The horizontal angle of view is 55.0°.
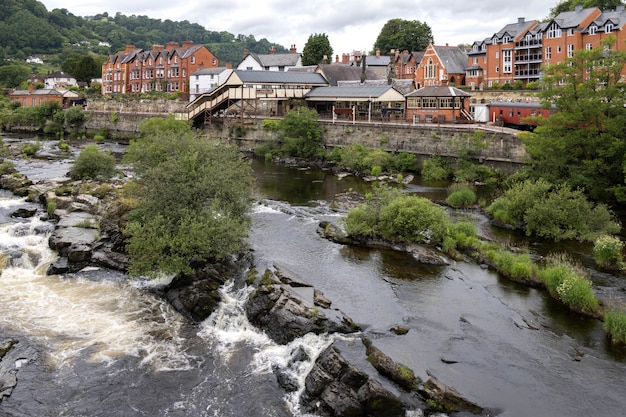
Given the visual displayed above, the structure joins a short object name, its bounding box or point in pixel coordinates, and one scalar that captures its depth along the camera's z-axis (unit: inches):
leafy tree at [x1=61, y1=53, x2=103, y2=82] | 5433.1
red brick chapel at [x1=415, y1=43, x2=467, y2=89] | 3258.6
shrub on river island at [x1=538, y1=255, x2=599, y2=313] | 980.6
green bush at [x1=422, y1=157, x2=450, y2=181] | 2114.9
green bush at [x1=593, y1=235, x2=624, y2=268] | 1169.4
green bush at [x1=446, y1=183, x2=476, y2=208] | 1690.5
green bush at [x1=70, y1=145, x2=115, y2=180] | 1942.7
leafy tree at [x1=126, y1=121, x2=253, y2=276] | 1075.3
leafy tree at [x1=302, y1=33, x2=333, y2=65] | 4207.7
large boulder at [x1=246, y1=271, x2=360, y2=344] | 920.9
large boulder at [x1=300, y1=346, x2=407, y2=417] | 730.8
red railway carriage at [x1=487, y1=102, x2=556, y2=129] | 2178.9
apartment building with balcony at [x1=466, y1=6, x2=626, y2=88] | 2672.2
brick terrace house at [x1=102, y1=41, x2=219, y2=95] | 4077.3
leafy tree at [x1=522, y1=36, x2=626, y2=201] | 1609.3
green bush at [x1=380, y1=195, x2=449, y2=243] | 1300.4
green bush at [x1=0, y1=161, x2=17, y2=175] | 2092.0
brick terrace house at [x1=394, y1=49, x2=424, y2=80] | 3666.3
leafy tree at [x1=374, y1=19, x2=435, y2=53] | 4387.3
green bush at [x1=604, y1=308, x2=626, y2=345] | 872.9
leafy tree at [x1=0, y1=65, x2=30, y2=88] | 5629.9
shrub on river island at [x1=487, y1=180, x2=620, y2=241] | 1360.7
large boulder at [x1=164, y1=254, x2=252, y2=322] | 1026.1
